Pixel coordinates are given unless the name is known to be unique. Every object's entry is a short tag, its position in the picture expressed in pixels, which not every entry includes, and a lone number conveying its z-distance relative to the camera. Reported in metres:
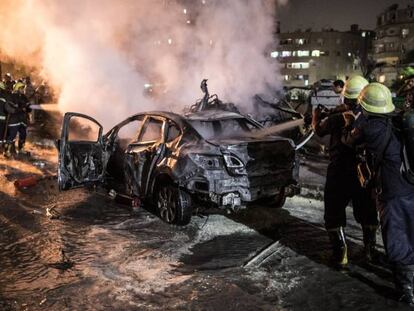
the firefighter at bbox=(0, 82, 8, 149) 12.27
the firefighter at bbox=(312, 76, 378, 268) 5.02
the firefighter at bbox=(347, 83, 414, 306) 4.14
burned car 6.09
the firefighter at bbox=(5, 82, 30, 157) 12.45
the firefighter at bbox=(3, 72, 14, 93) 15.38
